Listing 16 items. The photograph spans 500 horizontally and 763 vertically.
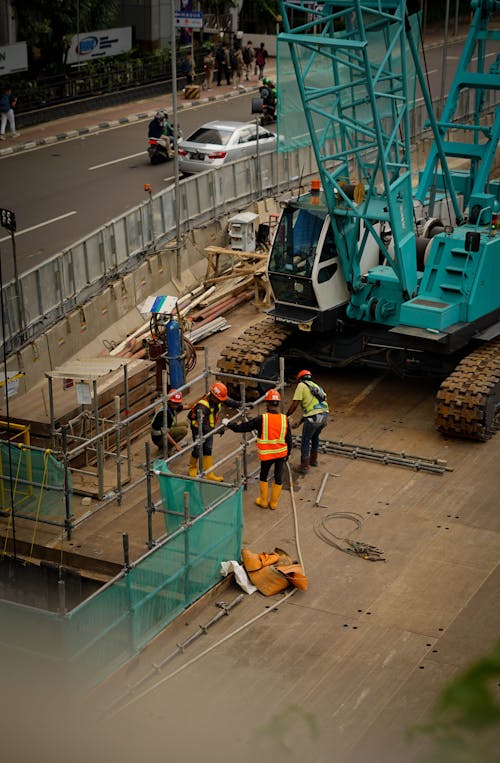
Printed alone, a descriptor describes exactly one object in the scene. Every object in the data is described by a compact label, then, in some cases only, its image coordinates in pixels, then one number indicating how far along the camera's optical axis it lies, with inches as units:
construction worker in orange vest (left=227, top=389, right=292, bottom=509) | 566.9
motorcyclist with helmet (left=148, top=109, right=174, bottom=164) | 1290.6
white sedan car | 1224.2
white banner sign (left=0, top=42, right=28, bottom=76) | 1441.9
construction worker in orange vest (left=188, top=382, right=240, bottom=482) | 588.7
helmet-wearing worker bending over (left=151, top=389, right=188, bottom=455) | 631.8
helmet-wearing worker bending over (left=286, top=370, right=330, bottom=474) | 612.1
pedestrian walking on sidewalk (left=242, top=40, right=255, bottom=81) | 1776.9
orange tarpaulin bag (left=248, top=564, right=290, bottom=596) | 506.0
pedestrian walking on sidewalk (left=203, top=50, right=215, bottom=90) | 1717.5
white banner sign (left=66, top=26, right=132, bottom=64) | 1560.0
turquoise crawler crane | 686.5
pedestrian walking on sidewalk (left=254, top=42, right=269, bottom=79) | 1756.9
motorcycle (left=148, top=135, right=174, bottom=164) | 1291.8
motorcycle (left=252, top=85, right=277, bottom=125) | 1457.9
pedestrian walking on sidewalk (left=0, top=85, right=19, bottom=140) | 1390.3
